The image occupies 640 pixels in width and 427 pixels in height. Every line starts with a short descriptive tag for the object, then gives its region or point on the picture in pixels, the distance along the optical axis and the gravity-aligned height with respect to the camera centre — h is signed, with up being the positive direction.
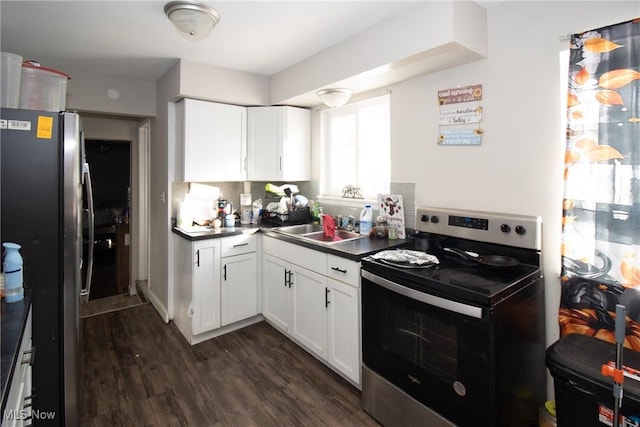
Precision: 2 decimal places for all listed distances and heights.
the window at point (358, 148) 2.80 +0.55
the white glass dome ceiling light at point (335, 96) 2.62 +0.89
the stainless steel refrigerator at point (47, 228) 1.55 -0.09
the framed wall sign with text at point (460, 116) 2.07 +0.60
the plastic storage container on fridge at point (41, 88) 1.85 +0.68
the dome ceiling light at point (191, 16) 1.86 +1.08
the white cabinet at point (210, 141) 2.94 +0.62
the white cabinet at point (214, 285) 2.78 -0.64
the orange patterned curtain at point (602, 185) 1.47 +0.11
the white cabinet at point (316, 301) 2.13 -0.67
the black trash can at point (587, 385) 1.18 -0.65
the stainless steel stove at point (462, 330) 1.44 -0.58
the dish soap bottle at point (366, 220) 2.67 -0.08
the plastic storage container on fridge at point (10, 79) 1.67 +0.66
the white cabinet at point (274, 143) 3.24 +0.64
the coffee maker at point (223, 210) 3.21 +0.00
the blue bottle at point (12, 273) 1.34 -0.25
